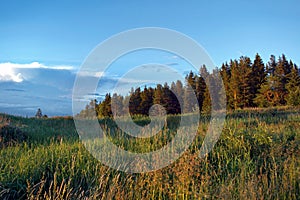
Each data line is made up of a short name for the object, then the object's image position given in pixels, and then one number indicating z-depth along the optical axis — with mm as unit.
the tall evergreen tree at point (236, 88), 42062
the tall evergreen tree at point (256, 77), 42344
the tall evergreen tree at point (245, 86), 41812
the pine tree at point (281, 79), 39281
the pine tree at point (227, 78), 43156
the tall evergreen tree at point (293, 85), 32812
